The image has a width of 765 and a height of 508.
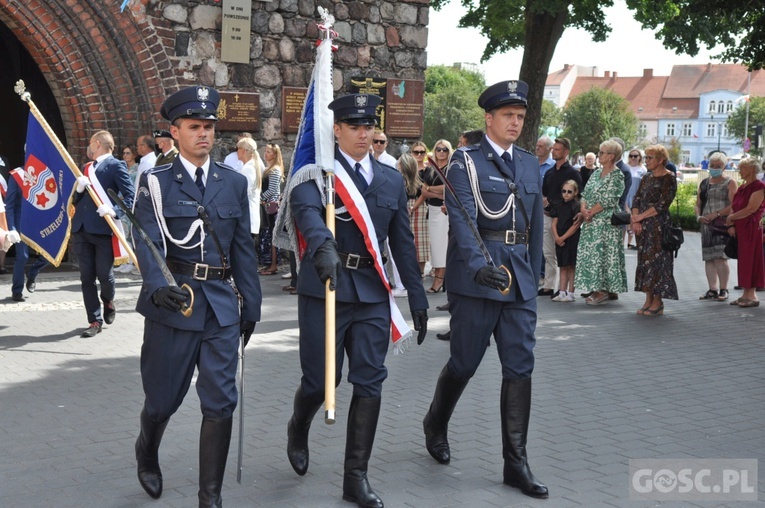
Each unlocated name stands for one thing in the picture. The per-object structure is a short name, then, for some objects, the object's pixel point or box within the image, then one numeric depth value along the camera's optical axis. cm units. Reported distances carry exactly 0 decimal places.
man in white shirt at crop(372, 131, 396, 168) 1158
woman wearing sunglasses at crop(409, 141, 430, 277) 1229
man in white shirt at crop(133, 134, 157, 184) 1189
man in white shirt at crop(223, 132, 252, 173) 1208
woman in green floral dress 1133
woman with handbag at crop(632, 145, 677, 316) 1078
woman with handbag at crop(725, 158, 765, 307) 1171
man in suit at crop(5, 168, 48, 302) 1113
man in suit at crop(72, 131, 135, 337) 901
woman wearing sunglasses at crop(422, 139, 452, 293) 1205
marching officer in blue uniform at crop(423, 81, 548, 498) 518
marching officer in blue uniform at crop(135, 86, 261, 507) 455
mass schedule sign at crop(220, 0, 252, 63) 1331
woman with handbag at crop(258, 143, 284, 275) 1315
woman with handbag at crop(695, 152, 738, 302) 1213
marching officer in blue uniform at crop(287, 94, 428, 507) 492
